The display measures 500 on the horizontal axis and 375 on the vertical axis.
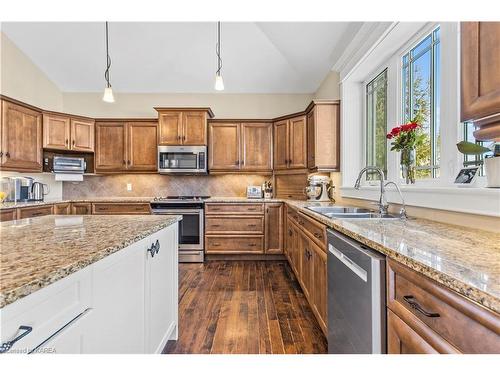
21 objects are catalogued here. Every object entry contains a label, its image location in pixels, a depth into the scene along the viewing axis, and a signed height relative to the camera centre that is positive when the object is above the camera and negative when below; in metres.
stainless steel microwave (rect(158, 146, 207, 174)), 4.16 +0.43
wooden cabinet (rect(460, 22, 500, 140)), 0.80 +0.35
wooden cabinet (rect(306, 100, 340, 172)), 3.32 +0.64
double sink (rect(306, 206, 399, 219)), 1.95 -0.22
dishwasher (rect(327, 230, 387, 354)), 1.03 -0.50
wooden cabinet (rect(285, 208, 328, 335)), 1.84 -0.67
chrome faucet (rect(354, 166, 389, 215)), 1.94 -0.11
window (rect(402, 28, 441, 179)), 1.88 +0.68
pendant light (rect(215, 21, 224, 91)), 2.89 +1.12
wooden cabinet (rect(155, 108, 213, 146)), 4.17 +0.93
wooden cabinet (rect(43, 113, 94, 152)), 3.94 +0.83
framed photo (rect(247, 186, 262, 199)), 4.38 -0.09
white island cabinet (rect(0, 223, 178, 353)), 0.65 -0.40
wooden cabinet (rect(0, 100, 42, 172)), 3.34 +0.65
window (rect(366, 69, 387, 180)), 2.71 +0.69
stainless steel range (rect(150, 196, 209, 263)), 3.89 -0.47
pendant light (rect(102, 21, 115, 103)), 2.87 +0.99
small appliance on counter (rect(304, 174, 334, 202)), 3.63 -0.03
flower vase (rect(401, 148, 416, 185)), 2.00 +0.18
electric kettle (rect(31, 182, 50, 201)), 3.81 -0.06
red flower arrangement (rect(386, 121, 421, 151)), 1.92 +0.38
